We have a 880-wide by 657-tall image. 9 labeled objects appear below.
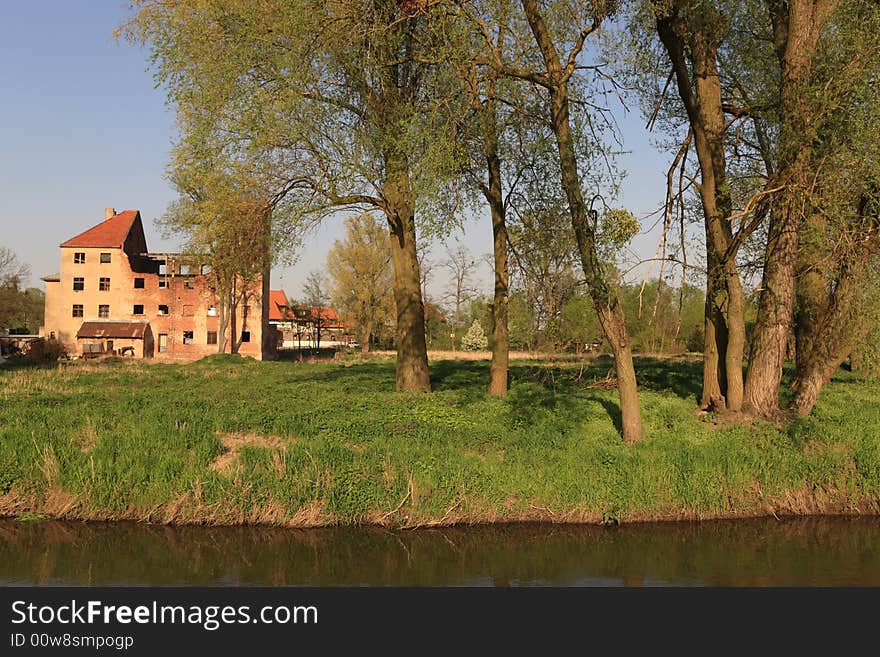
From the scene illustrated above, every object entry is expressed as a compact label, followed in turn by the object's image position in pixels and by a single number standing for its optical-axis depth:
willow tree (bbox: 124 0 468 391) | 15.16
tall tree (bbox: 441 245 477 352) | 55.19
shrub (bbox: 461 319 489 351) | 70.64
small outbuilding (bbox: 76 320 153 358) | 53.78
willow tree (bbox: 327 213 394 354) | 63.03
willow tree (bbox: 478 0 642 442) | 13.52
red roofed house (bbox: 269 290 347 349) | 63.31
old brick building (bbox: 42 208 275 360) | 56.16
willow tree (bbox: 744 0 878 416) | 13.23
